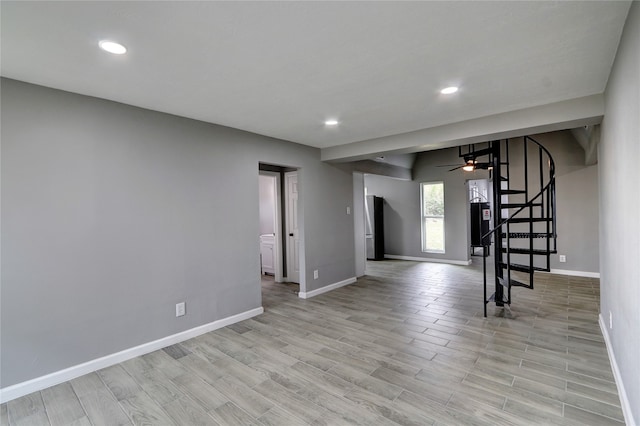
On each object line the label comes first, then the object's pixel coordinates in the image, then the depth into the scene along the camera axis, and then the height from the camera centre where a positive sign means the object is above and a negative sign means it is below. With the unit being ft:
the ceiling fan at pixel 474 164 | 15.21 +2.33
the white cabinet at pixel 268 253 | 20.48 -2.80
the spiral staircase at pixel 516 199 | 13.64 +0.55
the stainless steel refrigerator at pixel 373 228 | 27.61 -1.60
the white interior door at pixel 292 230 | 18.66 -1.10
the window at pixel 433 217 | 26.18 -0.67
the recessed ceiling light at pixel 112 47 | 6.10 +3.49
